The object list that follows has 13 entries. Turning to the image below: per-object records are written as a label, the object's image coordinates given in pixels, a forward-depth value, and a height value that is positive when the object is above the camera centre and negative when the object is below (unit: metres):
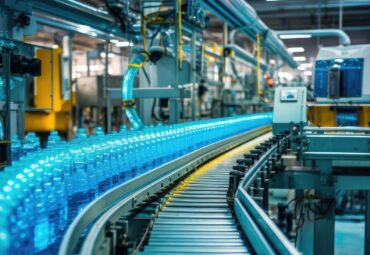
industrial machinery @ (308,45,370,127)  5.34 +0.21
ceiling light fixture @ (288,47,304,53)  15.55 +1.99
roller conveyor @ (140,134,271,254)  1.91 -0.59
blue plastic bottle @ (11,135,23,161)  2.70 -0.28
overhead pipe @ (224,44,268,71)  8.14 +1.04
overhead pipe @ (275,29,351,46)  9.54 +1.57
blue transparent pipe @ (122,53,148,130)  4.33 +0.13
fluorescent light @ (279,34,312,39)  9.81 +1.56
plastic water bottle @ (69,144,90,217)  1.88 -0.34
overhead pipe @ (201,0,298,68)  5.28 +1.21
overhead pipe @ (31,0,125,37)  4.24 +0.92
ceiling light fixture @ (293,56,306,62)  17.13 +1.83
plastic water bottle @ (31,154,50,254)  1.47 -0.37
